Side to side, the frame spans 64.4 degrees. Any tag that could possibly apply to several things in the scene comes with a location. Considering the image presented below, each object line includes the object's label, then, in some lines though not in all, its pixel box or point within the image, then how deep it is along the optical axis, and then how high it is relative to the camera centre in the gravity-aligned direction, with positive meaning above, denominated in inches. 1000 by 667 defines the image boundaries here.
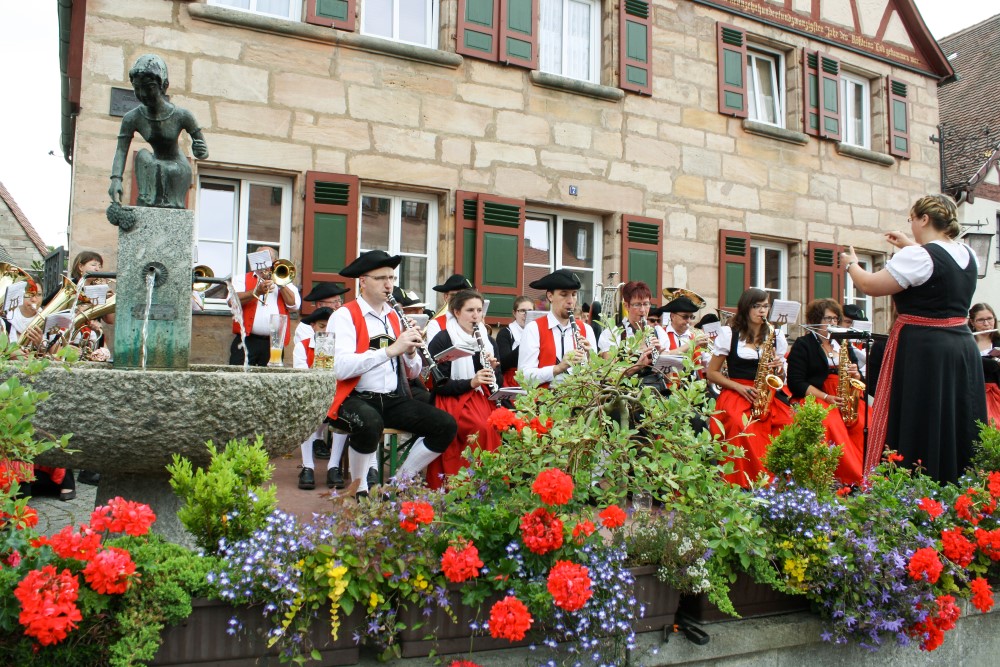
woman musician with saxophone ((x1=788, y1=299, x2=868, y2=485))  235.8 +2.9
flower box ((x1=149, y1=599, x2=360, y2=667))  83.8 -28.3
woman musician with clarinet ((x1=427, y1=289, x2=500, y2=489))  208.1 -0.2
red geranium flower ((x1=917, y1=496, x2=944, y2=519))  123.9 -18.2
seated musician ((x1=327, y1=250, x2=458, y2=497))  194.5 -0.1
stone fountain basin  98.7 -4.8
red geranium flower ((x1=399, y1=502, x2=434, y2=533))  93.7 -16.0
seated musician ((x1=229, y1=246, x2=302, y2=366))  262.1 +22.3
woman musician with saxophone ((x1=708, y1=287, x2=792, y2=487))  222.4 +3.0
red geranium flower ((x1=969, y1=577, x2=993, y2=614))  119.8 -30.9
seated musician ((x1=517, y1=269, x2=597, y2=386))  225.6 +14.1
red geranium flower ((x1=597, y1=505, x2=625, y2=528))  98.8 -16.7
